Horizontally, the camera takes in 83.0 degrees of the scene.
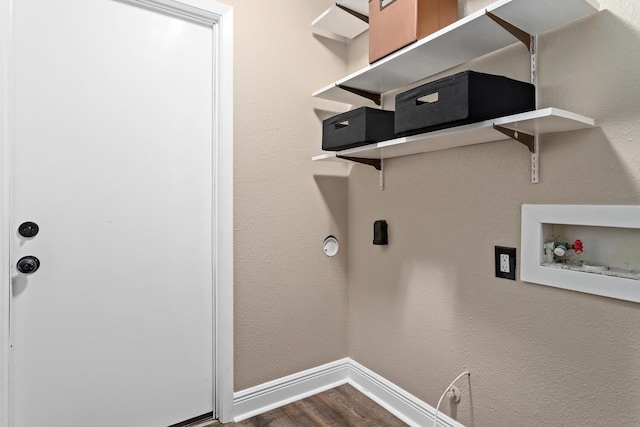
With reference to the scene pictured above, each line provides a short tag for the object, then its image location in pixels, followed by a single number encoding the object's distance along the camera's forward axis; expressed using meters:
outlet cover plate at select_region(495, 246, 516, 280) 1.37
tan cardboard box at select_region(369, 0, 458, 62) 1.43
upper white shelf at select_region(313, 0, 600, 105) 1.13
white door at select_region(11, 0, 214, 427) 1.43
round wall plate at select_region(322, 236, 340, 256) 2.15
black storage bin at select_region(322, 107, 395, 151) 1.58
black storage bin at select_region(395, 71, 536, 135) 1.11
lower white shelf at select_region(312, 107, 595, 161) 1.08
